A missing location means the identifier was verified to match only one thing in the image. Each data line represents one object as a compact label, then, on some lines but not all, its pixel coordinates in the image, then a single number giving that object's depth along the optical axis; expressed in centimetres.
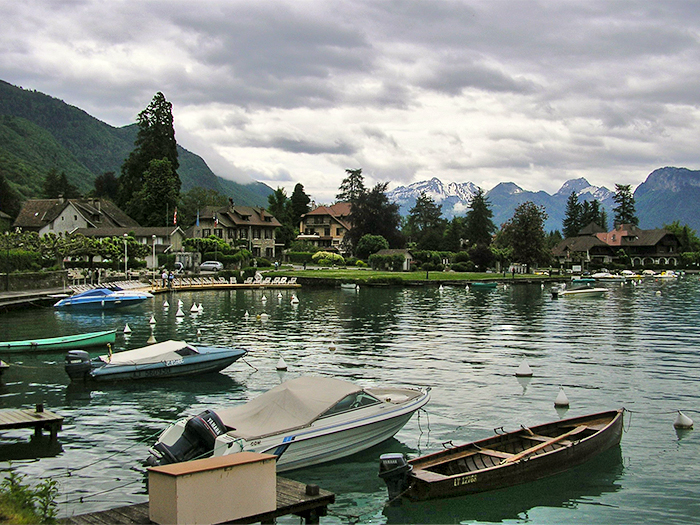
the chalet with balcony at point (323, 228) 15088
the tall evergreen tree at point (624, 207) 19438
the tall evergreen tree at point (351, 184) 16025
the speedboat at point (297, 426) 1557
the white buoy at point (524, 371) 2908
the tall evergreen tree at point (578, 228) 19872
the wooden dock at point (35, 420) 1929
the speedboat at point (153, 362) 2617
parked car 9719
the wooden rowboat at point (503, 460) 1444
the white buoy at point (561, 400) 2330
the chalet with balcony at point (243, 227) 12269
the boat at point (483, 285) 9511
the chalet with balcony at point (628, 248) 16779
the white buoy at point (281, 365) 2984
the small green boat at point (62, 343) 3303
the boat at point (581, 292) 8164
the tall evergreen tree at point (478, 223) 14762
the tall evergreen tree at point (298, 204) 16500
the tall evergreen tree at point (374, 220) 13438
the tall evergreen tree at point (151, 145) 12838
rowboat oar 1597
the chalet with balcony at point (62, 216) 10575
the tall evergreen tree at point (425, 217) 16262
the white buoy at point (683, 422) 2069
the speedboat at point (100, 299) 5656
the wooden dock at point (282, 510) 1127
